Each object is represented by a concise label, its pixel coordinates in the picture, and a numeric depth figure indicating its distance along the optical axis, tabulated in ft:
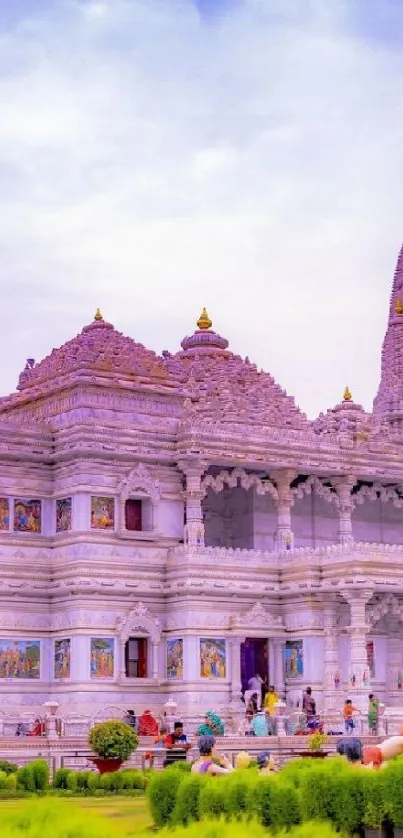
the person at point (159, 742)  118.83
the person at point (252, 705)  156.66
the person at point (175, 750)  119.55
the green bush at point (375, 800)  63.52
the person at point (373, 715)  143.95
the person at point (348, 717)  142.51
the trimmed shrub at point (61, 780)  104.06
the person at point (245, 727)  143.96
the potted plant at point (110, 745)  111.24
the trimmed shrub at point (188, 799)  66.03
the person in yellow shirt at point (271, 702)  148.66
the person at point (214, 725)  128.77
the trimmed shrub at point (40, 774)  99.93
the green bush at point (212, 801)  64.64
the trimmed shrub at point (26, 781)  99.55
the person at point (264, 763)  77.85
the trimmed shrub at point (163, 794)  68.74
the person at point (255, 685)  160.56
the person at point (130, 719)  148.15
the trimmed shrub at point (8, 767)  111.24
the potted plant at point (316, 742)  123.09
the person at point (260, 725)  137.69
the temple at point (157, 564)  158.30
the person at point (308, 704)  153.22
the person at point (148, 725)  143.42
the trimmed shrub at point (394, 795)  63.16
